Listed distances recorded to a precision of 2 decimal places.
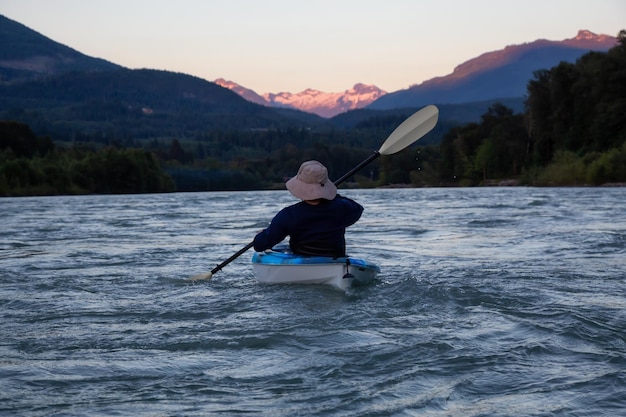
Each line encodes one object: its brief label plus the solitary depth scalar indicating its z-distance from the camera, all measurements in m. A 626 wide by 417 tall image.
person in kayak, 8.00
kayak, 8.27
